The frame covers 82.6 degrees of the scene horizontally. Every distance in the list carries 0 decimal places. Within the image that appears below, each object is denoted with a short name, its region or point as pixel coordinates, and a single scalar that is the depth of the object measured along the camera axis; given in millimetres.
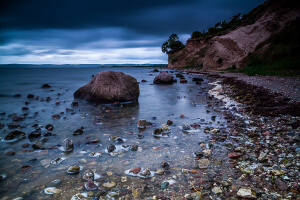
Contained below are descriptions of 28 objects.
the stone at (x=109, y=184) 3078
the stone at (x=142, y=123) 6362
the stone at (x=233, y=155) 3881
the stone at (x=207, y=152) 4056
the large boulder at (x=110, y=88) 10664
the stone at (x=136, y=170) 3445
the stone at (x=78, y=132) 5661
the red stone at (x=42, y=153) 4295
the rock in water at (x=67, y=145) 4523
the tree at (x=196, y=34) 80731
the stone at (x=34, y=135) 5350
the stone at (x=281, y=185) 2703
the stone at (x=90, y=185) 3003
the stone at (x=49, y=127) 6091
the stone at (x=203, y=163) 3604
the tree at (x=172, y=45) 103750
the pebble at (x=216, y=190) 2820
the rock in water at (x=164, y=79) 24625
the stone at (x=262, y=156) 3550
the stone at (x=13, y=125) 6297
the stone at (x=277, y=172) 3027
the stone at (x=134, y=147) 4489
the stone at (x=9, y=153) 4303
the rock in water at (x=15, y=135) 5197
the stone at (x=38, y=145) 4582
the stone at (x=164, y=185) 2992
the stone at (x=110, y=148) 4387
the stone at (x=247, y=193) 2613
